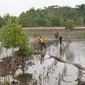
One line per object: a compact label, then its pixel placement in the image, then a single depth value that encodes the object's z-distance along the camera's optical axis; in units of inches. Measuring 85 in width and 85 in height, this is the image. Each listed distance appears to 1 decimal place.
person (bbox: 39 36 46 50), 585.4
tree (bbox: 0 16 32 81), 414.5
